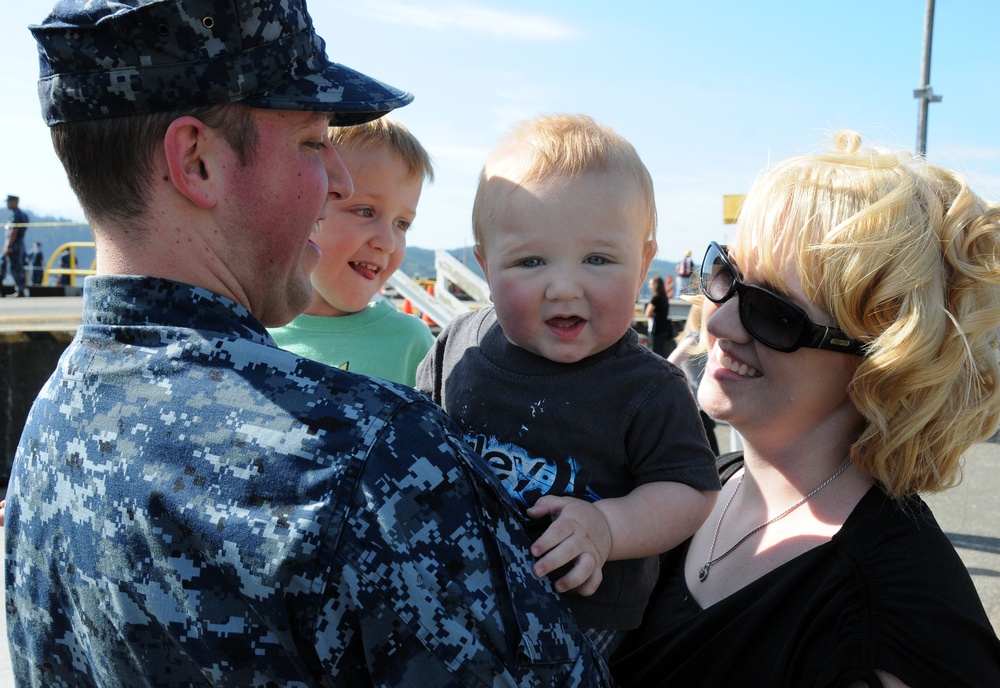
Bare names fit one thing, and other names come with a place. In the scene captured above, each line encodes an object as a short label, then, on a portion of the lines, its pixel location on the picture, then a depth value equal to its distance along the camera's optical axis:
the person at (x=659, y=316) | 16.95
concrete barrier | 7.61
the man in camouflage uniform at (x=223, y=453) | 1.22
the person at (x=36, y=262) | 24.80
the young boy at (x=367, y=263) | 2.75
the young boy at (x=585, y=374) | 1.90
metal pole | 9.48
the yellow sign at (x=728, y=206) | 11.61
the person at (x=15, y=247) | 20.20
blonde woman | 1.75
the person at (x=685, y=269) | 24.86
